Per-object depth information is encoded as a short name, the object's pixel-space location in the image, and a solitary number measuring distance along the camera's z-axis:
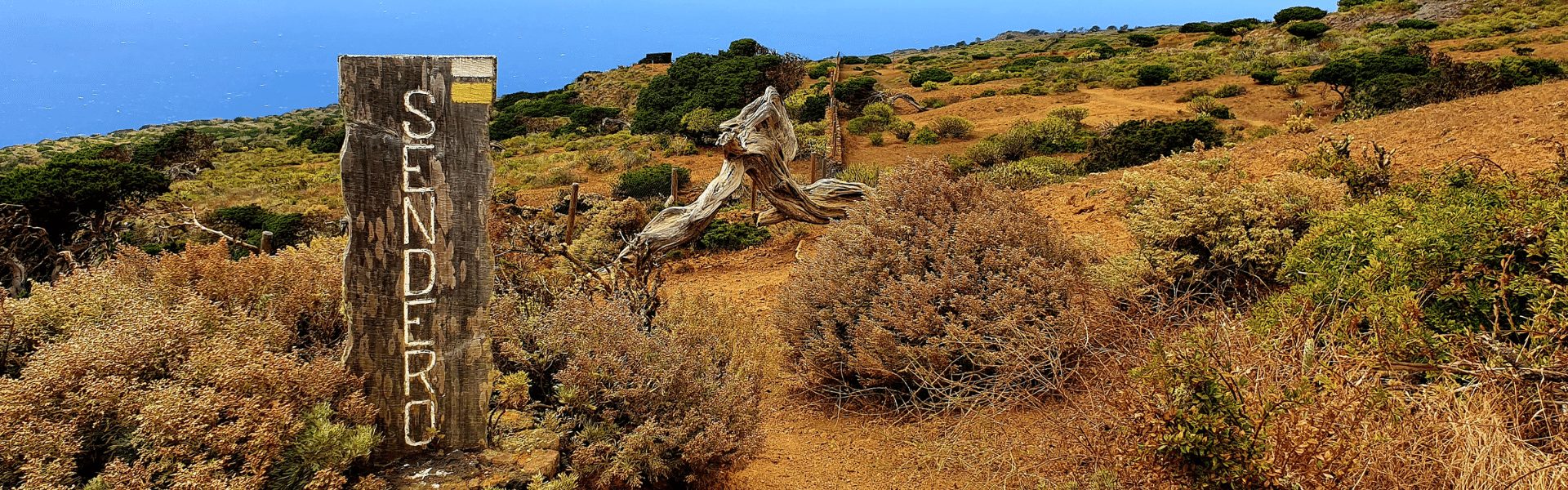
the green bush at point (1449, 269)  3.62
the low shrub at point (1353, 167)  6.87
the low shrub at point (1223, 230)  5.57
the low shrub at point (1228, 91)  21.02
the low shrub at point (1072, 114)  18.84
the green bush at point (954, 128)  19.38
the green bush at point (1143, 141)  14.62
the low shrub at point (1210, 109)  18.47
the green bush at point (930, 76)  30.28
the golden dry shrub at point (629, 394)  3.80
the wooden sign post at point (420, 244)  3.28
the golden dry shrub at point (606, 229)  10.11
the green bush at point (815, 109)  22.92
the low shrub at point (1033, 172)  12.57
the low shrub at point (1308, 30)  30.67
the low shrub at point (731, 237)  11.45
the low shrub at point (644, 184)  15.92
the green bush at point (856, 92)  24.11
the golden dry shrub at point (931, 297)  4.73
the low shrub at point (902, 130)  19.53
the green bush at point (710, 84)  25.06
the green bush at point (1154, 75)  24.73
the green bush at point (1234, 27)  36.94
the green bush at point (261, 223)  14.45
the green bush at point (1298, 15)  36.22
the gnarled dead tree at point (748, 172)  8.77
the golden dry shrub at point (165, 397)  2.75
